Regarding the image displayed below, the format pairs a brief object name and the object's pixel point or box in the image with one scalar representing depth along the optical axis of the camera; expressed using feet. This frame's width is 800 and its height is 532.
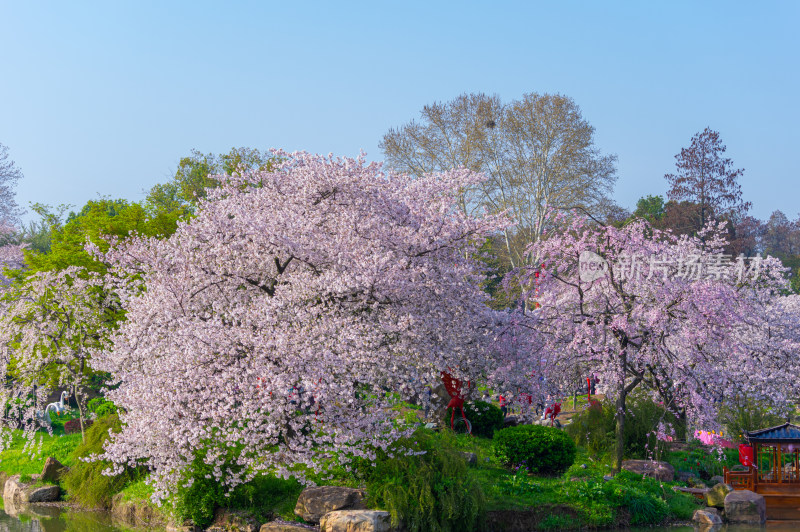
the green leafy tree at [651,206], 219.16
